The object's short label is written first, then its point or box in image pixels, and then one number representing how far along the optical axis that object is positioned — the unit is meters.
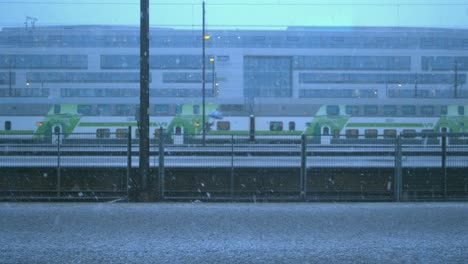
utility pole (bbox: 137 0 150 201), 9.94
